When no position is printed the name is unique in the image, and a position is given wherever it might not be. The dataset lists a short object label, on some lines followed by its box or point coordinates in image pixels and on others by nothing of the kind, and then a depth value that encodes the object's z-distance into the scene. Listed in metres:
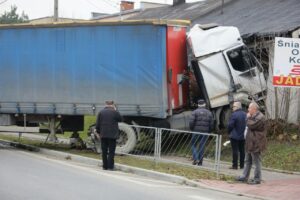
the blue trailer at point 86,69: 16.61
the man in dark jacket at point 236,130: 14.79
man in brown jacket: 12.05
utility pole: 29.99
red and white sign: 12.49
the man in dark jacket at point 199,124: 14.73
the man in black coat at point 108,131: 14.18
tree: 71.89
